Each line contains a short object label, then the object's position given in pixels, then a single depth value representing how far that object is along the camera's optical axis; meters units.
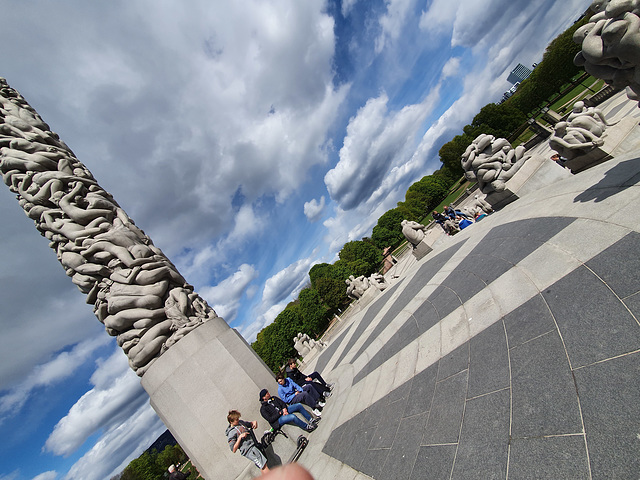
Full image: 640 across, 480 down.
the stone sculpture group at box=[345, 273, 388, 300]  18.06
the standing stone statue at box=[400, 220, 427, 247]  14.70
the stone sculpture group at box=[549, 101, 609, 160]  6.53
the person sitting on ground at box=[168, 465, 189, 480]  7.70
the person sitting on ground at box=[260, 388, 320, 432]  5.29
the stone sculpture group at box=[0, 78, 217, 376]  6.62
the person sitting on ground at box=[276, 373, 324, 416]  6.09
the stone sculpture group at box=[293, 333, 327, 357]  25.07
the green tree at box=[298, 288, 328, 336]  44.84
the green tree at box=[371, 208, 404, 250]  59.31
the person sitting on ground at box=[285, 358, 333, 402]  6.99
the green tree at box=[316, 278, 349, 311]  48.42
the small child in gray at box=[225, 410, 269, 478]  4.53
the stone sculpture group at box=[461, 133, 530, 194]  9.30
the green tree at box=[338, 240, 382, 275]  52.09
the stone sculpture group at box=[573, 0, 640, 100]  3.05
